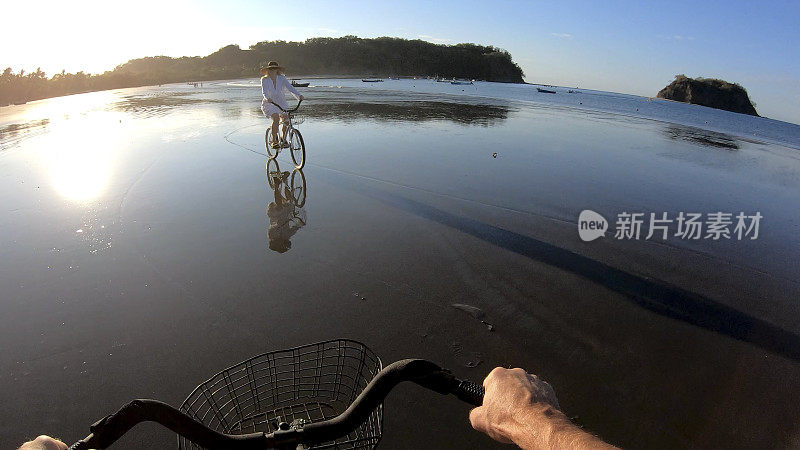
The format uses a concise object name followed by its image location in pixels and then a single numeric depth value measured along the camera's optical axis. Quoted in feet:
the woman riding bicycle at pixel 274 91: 31.68
